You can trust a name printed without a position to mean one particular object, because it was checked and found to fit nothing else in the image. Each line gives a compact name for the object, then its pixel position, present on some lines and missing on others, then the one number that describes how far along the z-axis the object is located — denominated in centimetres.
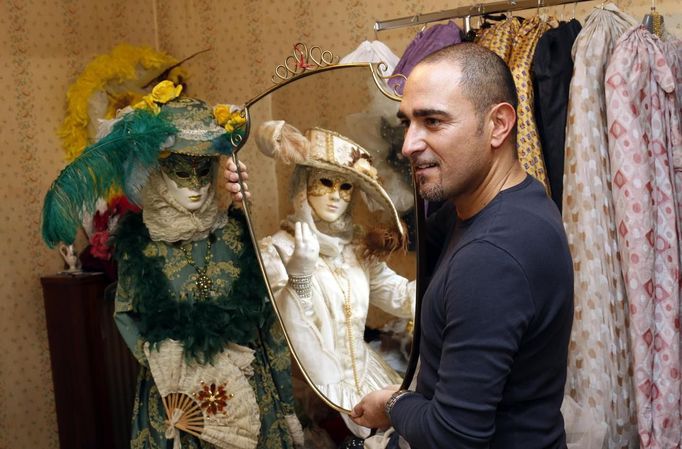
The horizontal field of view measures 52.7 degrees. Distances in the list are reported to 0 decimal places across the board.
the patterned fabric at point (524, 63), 167
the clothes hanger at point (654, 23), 163
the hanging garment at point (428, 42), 187
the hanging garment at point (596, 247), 161
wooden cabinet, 270
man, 98
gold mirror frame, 157
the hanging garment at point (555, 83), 167
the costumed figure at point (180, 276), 188
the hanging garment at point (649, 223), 155
